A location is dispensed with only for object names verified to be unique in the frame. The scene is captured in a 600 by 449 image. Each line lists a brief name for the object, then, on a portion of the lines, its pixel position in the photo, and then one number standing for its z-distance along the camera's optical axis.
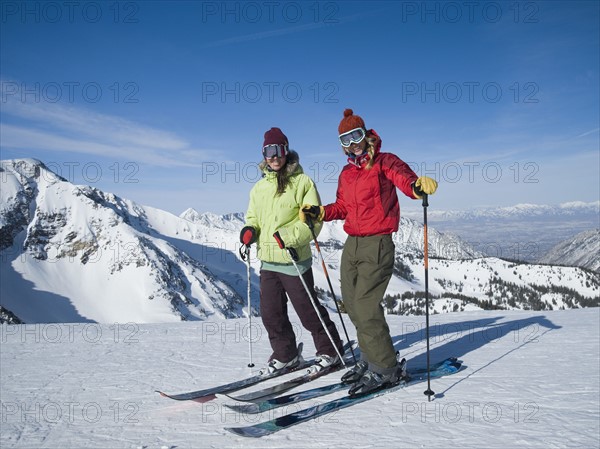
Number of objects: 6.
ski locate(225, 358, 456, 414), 3.68
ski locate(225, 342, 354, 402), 4.04
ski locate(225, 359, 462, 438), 3.20
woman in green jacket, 4.85
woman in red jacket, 4.18
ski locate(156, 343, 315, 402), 4.02
